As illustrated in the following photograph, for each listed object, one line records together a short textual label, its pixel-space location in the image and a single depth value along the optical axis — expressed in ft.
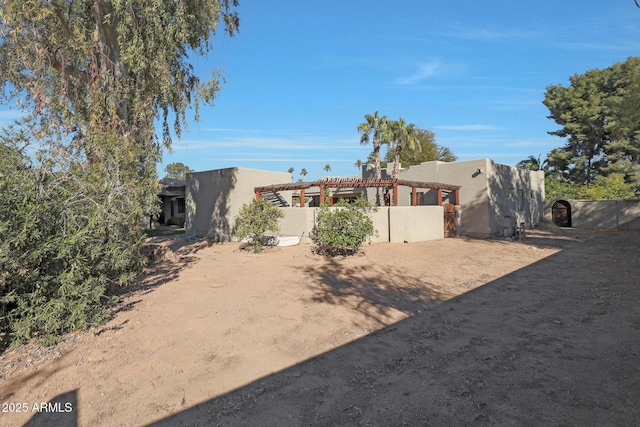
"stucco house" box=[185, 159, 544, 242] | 49.90
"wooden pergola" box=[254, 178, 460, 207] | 47.95
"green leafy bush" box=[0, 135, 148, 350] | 13.30
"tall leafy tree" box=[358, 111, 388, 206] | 73.41
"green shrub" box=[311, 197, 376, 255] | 36.94
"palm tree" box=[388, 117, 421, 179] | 71.36
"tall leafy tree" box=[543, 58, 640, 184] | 92.38
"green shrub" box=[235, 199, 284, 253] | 41.65
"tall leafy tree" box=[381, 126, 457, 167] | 120.51
